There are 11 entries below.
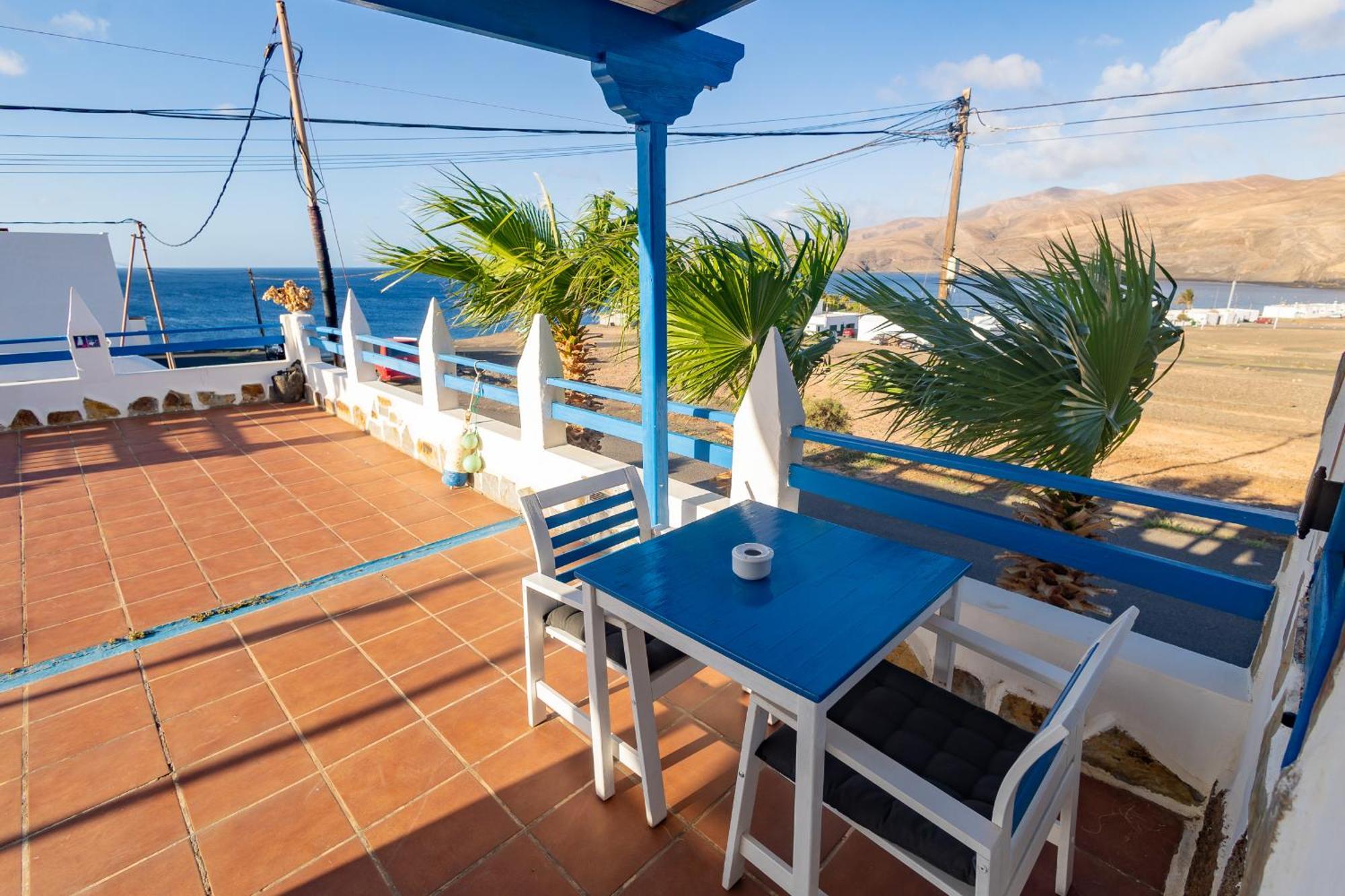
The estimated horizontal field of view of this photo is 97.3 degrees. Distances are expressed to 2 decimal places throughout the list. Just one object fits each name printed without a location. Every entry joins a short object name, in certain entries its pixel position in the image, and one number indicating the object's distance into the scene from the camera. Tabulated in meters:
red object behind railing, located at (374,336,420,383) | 15.67
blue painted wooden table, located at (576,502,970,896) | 1.35
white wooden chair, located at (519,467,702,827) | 1.86
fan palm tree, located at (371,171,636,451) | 4.25
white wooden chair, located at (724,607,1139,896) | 1.17
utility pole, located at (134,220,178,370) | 19.67
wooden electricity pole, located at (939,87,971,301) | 13.10
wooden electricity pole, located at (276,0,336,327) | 10.08
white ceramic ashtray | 1.72
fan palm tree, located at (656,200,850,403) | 3.27
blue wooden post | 2.91
